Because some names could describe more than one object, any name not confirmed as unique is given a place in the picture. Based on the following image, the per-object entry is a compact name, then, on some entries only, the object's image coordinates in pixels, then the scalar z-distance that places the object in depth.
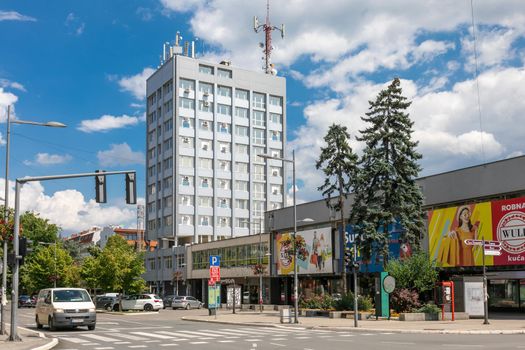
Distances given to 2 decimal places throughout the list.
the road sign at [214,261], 44.29
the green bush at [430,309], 33.94
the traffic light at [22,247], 22.67
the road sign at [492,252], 29.19
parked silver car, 68.12
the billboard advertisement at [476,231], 39.31
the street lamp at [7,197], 22.03
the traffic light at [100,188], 23.27
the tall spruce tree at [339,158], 48.56
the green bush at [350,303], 39.44
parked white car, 58.62
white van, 27.25
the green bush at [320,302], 42.56
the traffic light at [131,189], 23.44
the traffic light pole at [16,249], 21.67
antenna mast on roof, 105.62
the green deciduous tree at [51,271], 79.69
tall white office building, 98.75
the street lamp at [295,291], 33.02
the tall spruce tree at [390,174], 43.38
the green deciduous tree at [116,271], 61.09
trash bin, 34.21
